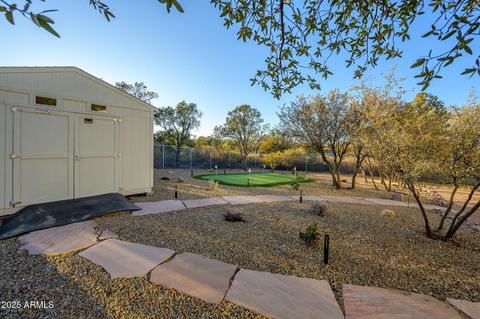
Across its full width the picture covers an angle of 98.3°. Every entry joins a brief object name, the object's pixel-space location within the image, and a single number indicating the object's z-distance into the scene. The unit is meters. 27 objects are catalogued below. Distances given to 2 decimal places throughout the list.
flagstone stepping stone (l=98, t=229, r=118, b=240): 2.99
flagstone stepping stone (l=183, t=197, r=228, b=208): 5.19
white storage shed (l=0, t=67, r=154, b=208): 3.87
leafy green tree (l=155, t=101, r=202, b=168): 19.80
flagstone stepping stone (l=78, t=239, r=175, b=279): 2.21
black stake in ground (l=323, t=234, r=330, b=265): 2.56
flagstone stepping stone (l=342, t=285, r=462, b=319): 1.73
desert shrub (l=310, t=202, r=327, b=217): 4.65
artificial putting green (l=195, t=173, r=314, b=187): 9.26
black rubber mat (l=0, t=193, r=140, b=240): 3.32
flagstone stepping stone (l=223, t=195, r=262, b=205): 5.74
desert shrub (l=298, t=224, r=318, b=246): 3.04
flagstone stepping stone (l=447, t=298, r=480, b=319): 1.77
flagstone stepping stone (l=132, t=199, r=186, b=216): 4.40
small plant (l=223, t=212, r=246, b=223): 4.07
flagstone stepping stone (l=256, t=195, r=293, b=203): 6.18
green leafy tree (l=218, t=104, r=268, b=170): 17.36
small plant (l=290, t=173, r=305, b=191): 8.09
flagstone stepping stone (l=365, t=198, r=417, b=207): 6.44
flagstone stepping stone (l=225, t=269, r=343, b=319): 1.72
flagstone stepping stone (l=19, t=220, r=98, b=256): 2.64
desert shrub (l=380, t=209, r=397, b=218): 4.91
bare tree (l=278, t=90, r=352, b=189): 8.49
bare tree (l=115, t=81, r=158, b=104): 17.77
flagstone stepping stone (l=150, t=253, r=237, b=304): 1.91
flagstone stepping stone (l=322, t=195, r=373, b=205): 6.52
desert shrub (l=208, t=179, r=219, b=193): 7.08
